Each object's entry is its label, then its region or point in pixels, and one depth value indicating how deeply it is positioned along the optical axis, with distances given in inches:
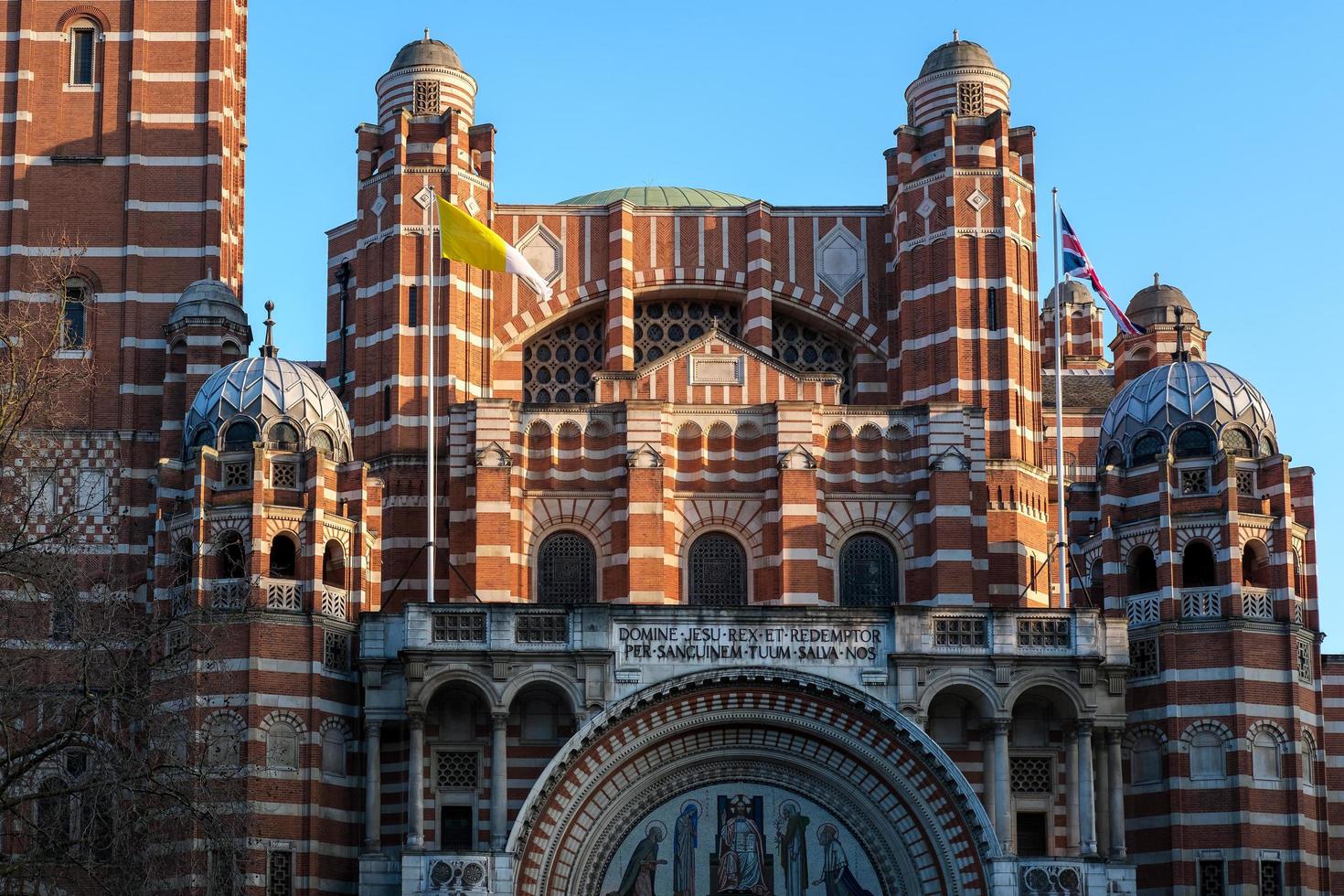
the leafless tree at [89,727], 1509.6
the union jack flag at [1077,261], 2437.3
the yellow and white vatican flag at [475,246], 2363.4
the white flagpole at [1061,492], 2315.5
